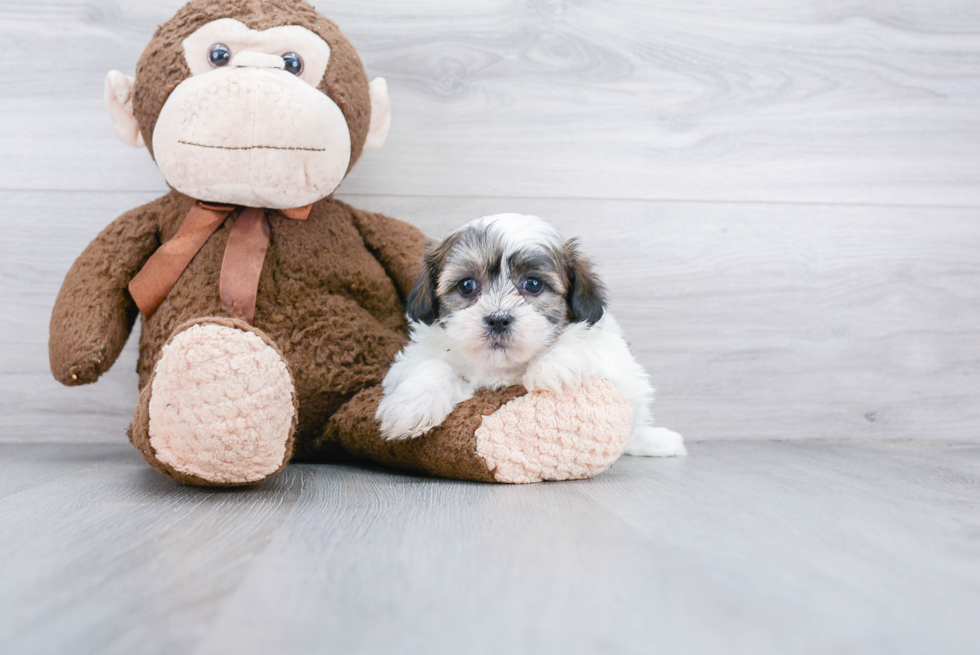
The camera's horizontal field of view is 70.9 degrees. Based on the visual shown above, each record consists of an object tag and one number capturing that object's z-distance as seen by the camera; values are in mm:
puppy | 1149
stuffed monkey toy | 1124
